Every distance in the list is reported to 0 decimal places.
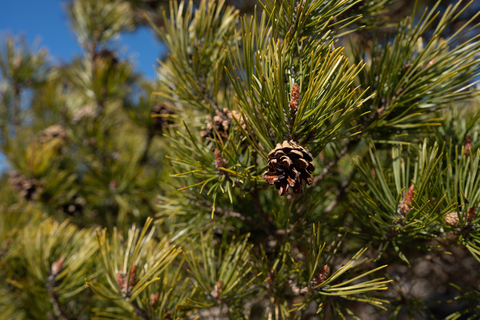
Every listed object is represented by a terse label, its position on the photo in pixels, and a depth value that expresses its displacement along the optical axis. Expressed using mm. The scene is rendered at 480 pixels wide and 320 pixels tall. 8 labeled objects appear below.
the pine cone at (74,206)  930
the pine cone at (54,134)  979
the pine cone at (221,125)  469
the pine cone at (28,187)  851
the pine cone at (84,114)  983
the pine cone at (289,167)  355
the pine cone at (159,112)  869
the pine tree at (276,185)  400
